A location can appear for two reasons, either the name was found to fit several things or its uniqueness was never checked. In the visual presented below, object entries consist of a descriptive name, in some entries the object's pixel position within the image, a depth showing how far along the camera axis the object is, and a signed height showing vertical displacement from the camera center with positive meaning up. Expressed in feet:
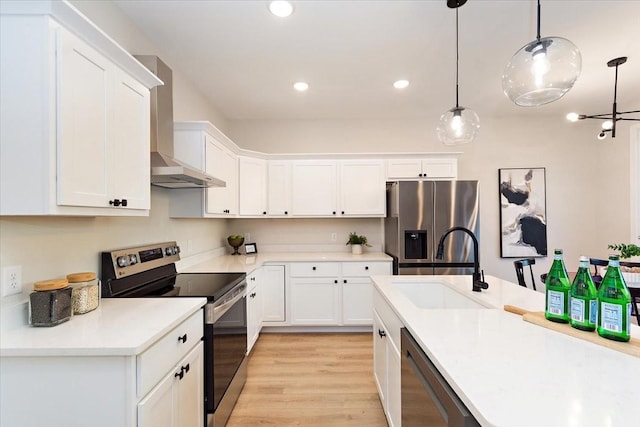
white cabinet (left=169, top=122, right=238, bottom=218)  8.70 +1.59
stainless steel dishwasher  2.76 -2.02
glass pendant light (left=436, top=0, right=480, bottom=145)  6.98 +2.08
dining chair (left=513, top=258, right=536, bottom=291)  9.35 -1.77
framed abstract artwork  13.70 -0.15
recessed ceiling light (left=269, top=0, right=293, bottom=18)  6.36 +4.48
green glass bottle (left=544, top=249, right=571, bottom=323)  3.95 -1.07
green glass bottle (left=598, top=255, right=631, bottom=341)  3.27 -1.01
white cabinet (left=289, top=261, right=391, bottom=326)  11.84 -3.18
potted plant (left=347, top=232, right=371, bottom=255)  13.22 -1.30
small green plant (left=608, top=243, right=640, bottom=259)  8.06 -1.00
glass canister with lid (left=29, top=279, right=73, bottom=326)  4.19 -1.28
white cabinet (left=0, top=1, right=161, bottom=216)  3.70 +1.34
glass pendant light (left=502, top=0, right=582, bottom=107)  4.55 +2.27
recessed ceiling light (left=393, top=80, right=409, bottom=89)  10.27 +4.53
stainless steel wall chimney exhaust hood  6.59 +1.82
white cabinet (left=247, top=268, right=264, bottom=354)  9.48 -3.17
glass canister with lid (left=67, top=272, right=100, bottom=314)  4.77 -1.27
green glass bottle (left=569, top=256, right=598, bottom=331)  3.63 -1.08
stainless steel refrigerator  11.17 -0.12
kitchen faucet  5.80 -1.27
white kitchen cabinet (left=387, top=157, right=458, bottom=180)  12.67 +1.93
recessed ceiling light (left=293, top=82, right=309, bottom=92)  10.32 +4.49
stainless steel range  5.88 -1.71
